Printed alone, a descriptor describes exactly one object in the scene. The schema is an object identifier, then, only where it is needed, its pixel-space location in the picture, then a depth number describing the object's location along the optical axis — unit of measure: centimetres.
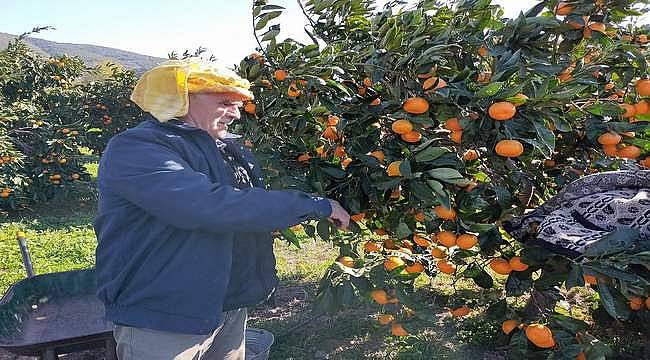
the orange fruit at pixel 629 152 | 192
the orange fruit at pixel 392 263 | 209
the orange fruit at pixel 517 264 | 192
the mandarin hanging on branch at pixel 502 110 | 160
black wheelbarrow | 236
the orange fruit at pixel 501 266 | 199
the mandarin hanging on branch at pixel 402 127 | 178
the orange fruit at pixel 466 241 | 190
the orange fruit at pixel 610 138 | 187
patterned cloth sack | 163
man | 152
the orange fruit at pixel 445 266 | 216
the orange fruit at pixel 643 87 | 184
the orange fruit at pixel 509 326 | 215
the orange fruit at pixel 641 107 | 190
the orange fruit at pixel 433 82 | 174
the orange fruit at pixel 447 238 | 192
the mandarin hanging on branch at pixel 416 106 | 176
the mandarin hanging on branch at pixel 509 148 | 162
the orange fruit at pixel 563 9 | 188
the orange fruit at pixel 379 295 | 214
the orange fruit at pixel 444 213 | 180
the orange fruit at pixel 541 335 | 190
